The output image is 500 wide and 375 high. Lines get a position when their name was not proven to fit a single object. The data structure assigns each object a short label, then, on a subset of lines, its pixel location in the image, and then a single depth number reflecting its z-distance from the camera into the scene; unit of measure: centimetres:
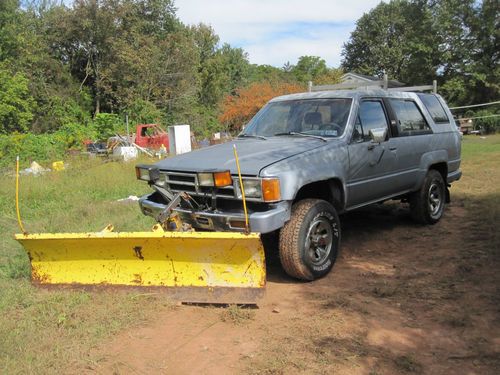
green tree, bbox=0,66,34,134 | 2128
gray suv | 432
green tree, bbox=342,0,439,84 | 4084
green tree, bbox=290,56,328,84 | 7550
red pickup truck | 2048
